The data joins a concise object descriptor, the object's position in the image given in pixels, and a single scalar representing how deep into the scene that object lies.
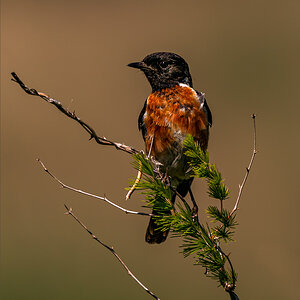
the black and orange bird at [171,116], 8.57
